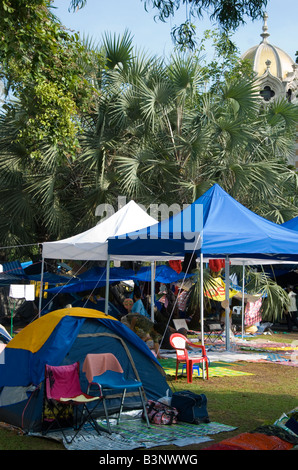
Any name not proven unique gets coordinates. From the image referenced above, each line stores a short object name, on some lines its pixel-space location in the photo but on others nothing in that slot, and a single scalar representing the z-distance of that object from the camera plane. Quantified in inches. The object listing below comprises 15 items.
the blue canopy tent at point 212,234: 380.2
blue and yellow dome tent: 253.3
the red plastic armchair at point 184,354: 363.6
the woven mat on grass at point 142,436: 224.2
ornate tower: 1350.9
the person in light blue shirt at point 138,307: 506.9
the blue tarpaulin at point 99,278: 584.4
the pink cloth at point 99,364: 259.3
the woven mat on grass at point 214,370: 392.5
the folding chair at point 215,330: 571.5
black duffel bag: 259.8
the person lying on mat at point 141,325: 413.1
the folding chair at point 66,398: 237.3
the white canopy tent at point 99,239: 461.4
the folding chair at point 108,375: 252.4
